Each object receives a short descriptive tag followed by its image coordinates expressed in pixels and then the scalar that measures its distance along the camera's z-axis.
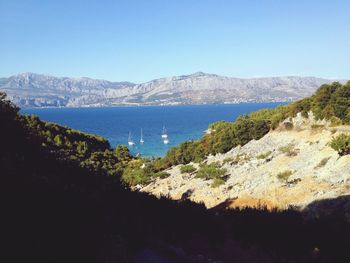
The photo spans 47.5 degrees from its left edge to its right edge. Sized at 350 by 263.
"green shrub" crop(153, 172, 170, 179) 38.34
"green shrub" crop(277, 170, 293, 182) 25.71
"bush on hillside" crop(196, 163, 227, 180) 32.09
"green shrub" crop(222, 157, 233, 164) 36.69
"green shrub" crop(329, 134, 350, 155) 25.84
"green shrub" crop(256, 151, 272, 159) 34.19
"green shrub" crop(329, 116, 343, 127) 34.52
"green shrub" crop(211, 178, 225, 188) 29.43
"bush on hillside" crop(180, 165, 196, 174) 36.91
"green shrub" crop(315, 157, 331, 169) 26.44
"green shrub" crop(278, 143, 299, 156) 32.09
